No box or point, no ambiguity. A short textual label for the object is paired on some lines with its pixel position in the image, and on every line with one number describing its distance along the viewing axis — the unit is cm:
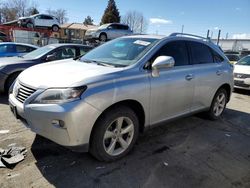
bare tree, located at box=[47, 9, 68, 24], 7638
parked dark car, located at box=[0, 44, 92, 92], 586
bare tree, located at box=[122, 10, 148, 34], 7038
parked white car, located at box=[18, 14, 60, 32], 2426
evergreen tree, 4984
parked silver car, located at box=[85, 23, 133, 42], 1914
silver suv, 261
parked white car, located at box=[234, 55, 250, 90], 840
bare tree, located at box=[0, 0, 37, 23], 5830
